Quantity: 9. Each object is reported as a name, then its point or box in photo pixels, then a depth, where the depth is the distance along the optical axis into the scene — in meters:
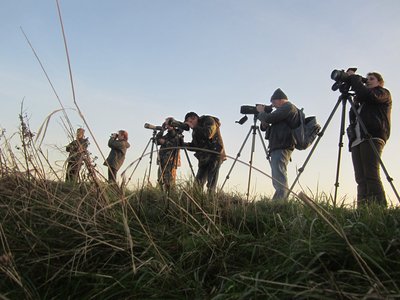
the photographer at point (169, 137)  6.17
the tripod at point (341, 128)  4.36
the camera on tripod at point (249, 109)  6.27
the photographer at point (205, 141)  6.38
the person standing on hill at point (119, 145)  8.87
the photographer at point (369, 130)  4.49
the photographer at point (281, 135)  5.70
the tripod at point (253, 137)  6.45
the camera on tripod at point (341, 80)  4.52
